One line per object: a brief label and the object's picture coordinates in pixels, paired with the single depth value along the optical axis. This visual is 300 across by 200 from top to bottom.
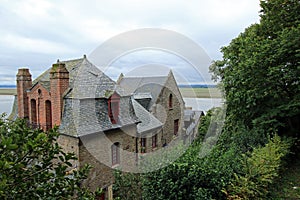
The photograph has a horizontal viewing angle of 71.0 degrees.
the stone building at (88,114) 9.29
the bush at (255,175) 6.01
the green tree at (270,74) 9.88
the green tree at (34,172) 2.02
